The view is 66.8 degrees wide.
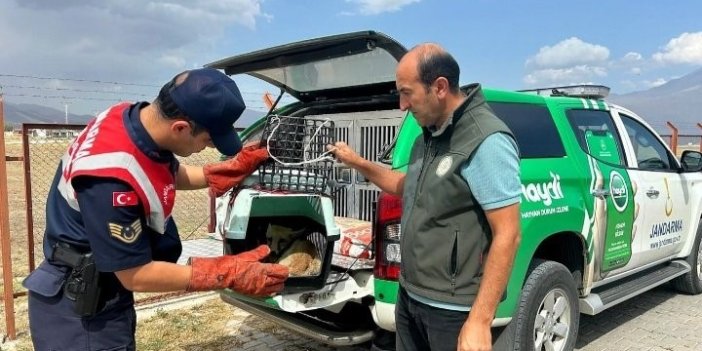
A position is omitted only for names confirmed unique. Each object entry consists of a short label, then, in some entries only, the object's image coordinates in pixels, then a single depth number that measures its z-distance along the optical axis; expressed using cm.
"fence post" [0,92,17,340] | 399
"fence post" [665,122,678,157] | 990
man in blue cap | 171
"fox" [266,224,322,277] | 311
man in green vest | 189
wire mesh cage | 292
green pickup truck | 286
